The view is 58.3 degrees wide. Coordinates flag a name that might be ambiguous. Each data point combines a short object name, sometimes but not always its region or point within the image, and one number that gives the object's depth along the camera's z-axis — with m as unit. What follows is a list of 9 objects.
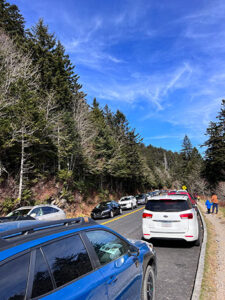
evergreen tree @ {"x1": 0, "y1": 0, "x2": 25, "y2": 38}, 30.39
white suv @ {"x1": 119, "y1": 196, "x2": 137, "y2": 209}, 25.24
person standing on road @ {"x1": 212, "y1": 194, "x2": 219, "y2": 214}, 15.05
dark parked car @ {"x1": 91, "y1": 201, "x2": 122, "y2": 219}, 17.39
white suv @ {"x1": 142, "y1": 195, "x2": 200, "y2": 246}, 6.69
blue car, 1.61
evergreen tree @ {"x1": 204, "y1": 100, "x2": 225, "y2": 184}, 48.91
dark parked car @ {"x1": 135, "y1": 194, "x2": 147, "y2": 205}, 33.38
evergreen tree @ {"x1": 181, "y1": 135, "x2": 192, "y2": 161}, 99.38
